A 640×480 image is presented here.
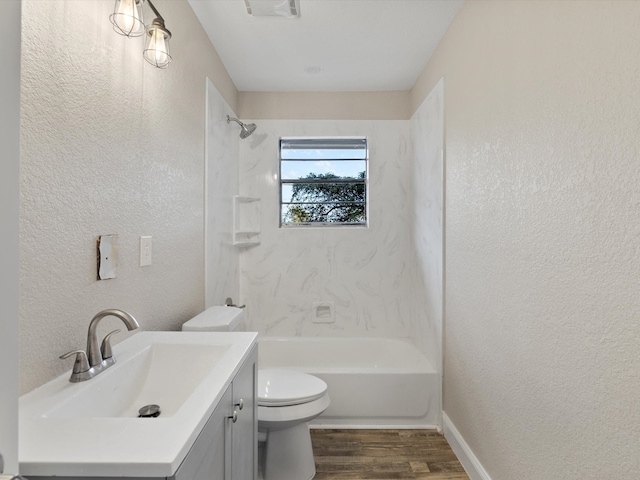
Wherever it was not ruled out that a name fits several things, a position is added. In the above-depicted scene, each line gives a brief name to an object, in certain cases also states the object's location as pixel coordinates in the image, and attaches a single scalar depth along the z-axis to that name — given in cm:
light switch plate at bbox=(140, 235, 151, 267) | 139
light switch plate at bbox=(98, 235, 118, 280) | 115
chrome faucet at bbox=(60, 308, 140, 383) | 95
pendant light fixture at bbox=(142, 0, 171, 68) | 130
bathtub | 226
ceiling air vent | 182
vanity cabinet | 75
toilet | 171
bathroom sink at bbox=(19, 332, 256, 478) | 60
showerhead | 273
